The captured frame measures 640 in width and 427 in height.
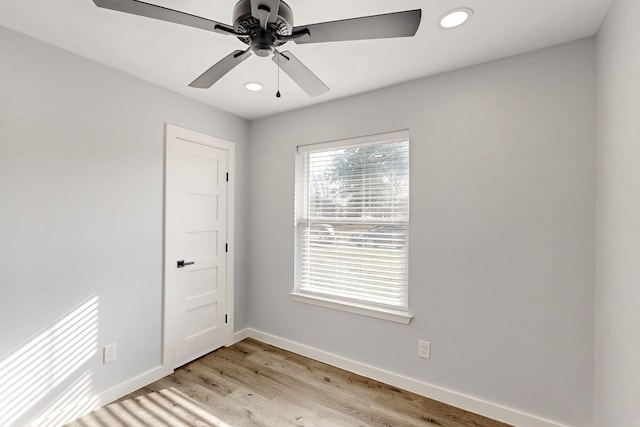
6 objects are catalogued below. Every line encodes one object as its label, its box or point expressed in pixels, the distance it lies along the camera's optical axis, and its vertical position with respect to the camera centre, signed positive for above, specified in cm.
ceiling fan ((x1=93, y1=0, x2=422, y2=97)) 109 +74
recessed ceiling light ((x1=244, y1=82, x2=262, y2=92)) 246 +107
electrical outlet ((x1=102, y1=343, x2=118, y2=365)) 219 -106
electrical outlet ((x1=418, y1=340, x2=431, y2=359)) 229 -104
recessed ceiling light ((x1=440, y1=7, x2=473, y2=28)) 158 +108
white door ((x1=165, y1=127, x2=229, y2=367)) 263 -30
